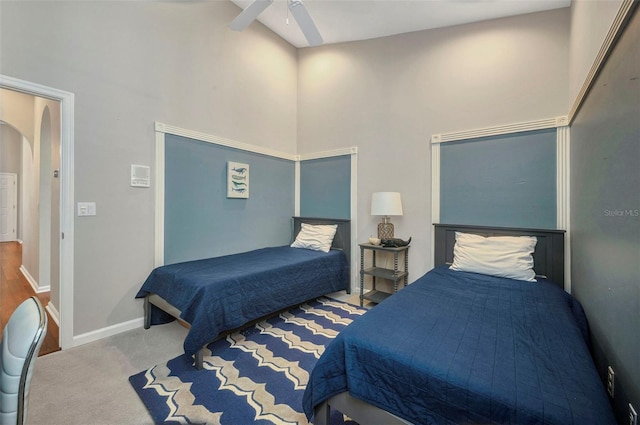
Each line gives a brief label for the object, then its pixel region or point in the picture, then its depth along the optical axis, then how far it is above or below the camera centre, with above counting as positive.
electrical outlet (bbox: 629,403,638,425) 0.95 -0.72
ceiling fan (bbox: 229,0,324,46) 2.26 +1.74
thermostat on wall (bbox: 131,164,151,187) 2.57 +0.34
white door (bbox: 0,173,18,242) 6.79 +0.08
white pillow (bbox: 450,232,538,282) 2.33 -0.39
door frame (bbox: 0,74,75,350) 2.19 -0.05
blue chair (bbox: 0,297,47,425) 0.75 -0.44
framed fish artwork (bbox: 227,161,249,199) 3.37 +0.40
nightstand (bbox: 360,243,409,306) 3.06 -0.71
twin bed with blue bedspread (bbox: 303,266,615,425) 0.93 -0.62
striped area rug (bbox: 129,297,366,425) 1.54 -1.14
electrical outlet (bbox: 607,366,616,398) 1.20 -0.75
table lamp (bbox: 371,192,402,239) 3.12 +0.10
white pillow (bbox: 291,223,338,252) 3.60 -0.34
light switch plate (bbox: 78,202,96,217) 2.27 +0.01
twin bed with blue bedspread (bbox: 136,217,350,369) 2.07 -0.70
